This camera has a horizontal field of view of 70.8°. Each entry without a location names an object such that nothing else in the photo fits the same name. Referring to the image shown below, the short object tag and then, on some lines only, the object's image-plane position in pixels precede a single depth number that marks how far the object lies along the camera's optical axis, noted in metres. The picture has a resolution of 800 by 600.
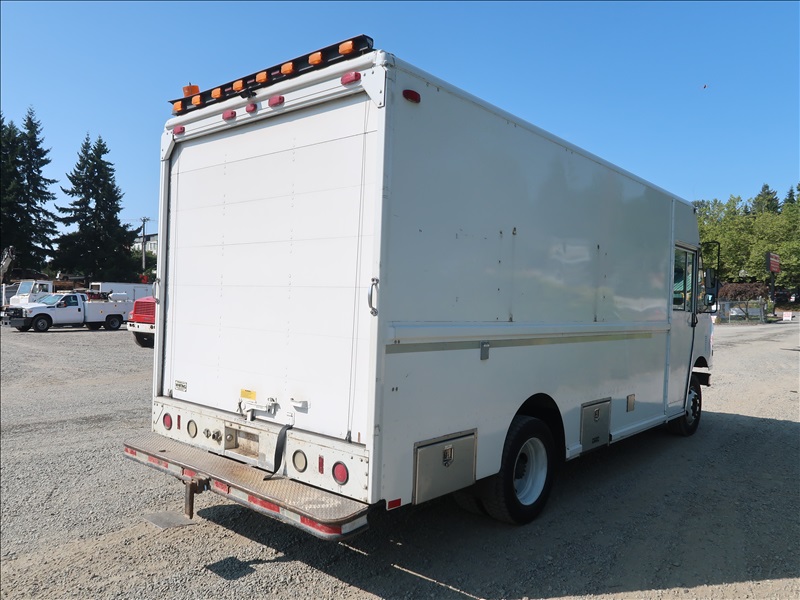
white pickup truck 24.23
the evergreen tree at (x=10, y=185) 50.28
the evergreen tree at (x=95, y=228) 52.97
